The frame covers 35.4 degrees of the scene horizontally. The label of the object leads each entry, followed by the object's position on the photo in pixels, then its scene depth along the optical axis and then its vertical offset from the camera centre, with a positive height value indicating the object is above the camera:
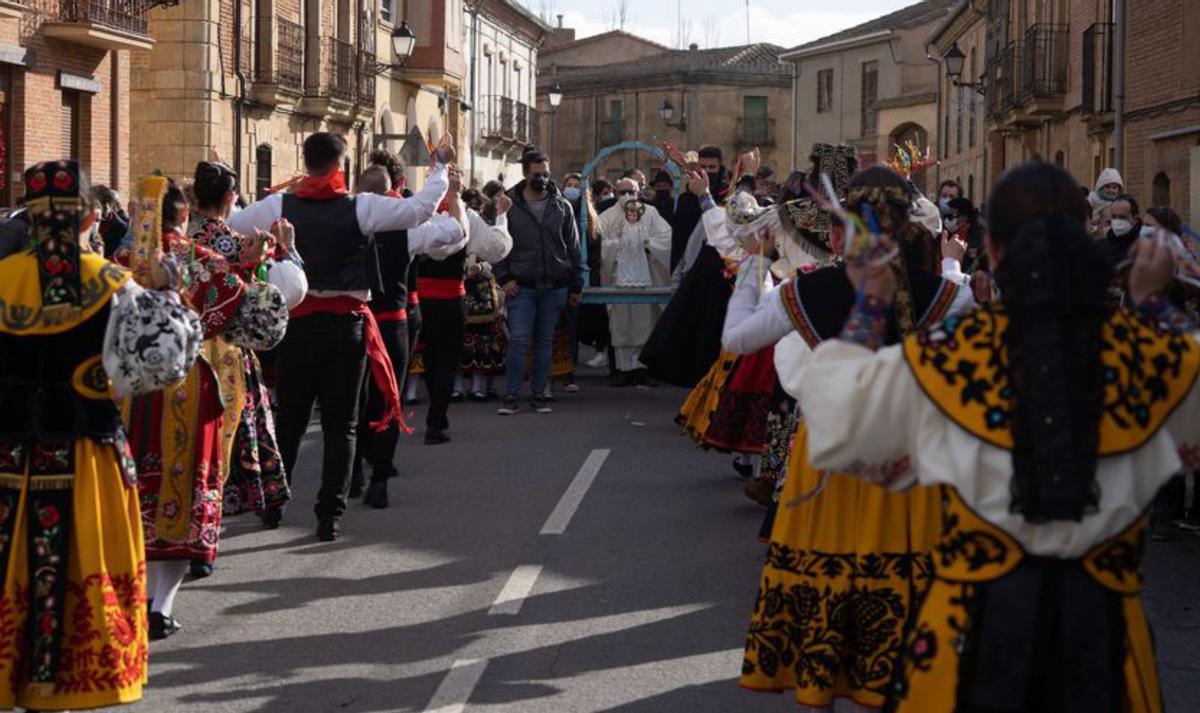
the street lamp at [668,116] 63.82 +6.20
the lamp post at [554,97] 47.84 +4.76
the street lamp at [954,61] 36.66 +4.43
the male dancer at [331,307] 8.85 -0.12
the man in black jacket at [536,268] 14.93 +0.12
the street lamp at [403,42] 33.12 +4.24
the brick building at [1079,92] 24.22 +3.35
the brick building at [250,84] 29.58 +3.36
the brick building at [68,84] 23.45 +2.57
